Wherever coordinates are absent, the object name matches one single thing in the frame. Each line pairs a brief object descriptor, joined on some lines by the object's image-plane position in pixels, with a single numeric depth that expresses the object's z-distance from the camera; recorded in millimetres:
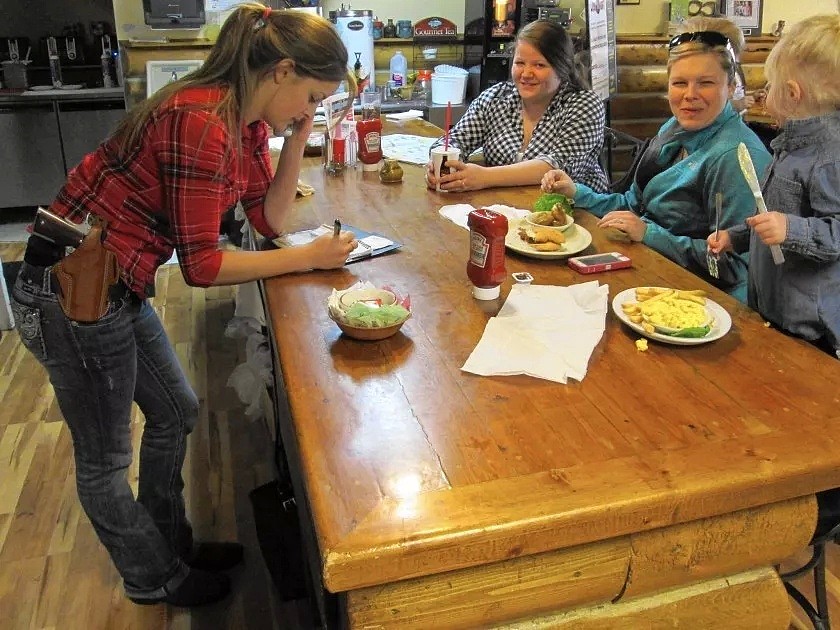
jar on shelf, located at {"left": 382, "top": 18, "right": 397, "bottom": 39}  5102
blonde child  1428
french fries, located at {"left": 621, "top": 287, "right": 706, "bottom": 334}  1334
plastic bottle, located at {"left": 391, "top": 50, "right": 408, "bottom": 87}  5062
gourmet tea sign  5129
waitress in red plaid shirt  1281
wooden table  902
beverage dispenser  4586
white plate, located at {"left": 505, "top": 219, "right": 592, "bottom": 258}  1717
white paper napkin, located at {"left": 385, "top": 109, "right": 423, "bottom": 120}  3559
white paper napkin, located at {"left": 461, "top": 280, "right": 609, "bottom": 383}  1229
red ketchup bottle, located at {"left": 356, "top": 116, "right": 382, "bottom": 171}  2553
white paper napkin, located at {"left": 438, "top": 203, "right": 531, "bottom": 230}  2012
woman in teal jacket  1848
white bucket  4699
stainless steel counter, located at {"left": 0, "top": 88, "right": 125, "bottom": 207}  4660
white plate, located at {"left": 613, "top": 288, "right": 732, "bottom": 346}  1293
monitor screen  4629
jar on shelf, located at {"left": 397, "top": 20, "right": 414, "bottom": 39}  5102
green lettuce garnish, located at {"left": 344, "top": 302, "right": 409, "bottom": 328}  1295
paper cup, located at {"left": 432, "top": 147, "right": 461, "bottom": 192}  2270
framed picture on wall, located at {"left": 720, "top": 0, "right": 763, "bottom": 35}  5312
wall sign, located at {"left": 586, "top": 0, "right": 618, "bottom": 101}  4469
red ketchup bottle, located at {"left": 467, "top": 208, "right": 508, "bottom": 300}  1443
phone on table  1652
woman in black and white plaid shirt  2383
